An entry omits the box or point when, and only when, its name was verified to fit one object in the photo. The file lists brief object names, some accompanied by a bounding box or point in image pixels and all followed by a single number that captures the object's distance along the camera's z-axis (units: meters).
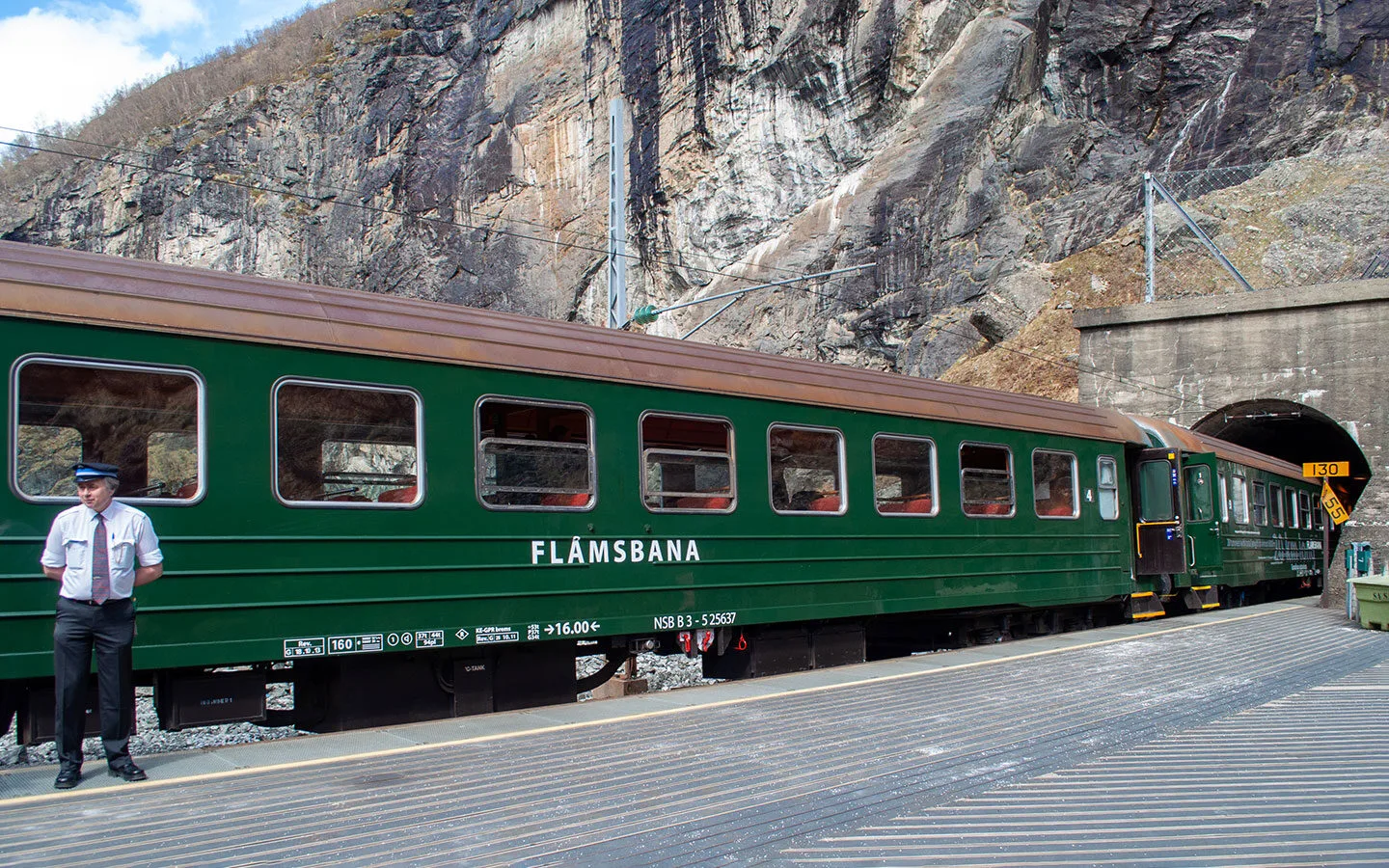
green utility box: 13.59
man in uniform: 5.50
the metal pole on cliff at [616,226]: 16.67
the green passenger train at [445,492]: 6.37
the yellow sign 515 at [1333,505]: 20.48
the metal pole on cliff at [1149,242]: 27.48
